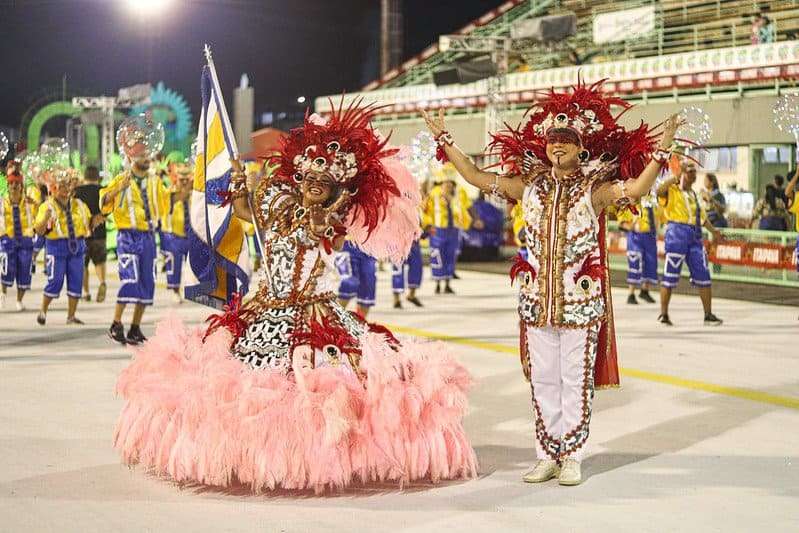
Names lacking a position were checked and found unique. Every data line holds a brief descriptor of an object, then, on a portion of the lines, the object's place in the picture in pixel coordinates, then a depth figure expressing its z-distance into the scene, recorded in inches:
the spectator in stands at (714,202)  730.8
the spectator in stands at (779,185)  821.9
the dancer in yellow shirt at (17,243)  602.2
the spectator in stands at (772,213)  813.2
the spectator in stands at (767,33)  1043.4
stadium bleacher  1193.4
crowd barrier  767.1
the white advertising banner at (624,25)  1263.5
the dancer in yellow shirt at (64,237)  527.5
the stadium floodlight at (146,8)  1396.8
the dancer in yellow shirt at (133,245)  457.1
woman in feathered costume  228.2
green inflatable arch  1411.2
